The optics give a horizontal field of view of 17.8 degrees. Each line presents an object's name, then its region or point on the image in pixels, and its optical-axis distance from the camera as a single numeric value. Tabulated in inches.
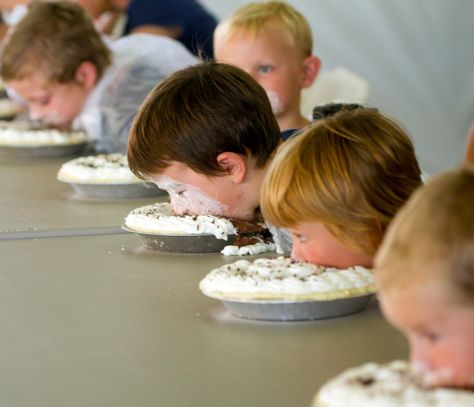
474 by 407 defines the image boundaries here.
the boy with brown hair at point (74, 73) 178.9
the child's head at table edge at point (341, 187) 82.0
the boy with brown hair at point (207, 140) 104.6
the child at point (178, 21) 230.1
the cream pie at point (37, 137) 172.3
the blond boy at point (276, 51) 164.4
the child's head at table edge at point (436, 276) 51.7
